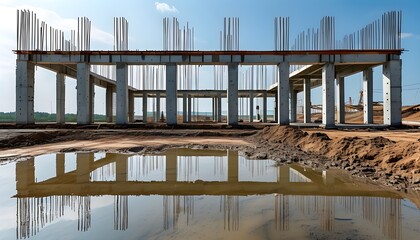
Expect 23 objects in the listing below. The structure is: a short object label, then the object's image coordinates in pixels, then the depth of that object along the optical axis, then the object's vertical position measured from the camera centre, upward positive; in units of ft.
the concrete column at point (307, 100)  98.43 +7.39
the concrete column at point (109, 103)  121.70 +7.39
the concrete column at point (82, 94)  72.69 +6.77
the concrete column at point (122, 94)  73.15 +6.88
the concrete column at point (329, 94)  71.72 +6.99
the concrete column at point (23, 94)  72.23 +6.69
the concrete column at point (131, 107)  125.98 +5.73
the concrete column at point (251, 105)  124.71 +7.08
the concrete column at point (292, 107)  122.01 +6.03
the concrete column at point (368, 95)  81.39 +7.67
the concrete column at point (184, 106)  120.86 +6.08
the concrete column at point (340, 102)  91.91 +6.23
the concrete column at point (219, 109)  131.73 +5.27
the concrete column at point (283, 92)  72.02 +7.50
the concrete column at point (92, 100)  97.54 +7.20
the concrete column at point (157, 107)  126.03 +6.00
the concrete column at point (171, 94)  73.36 +6.94
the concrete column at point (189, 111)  129.80 +4.08
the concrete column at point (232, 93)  72.95 +7.24
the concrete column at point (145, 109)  123.44 +4.69
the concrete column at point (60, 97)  90.12 +7.38
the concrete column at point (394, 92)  69.77 +7.47
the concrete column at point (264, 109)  131.03 +5.26
